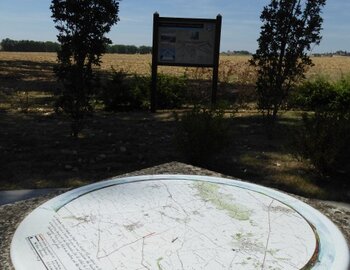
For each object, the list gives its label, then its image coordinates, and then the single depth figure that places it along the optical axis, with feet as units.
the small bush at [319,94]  33.89
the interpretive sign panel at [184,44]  31.50
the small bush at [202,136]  17.48
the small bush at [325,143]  16.51
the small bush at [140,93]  31.91
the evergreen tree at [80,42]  20.81
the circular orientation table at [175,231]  6.82
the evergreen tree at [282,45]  23.34
